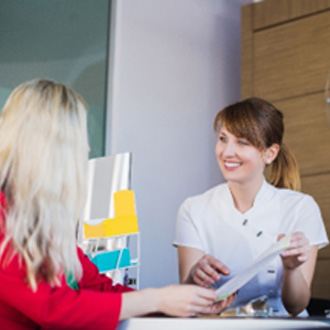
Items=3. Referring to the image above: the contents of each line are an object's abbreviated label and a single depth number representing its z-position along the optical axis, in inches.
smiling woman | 80.0
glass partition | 133.1
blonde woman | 42.8
